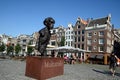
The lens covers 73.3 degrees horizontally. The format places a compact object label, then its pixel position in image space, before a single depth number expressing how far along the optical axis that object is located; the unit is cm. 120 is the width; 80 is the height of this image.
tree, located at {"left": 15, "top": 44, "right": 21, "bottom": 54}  2900
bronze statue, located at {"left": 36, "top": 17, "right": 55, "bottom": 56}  478
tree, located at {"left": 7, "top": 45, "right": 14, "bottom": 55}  2934
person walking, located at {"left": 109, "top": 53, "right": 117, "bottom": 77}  616
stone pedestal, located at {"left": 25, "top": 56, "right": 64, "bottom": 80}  416
